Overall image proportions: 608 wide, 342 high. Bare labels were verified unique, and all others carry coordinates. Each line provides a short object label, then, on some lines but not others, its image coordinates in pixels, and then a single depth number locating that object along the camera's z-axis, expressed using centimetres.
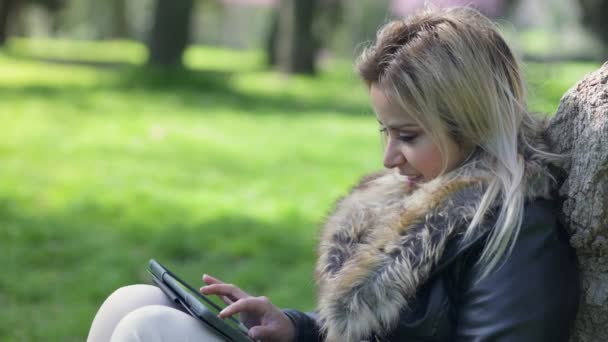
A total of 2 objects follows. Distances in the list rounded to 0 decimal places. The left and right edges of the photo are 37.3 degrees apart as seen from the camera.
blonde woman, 178
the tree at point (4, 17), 1856
